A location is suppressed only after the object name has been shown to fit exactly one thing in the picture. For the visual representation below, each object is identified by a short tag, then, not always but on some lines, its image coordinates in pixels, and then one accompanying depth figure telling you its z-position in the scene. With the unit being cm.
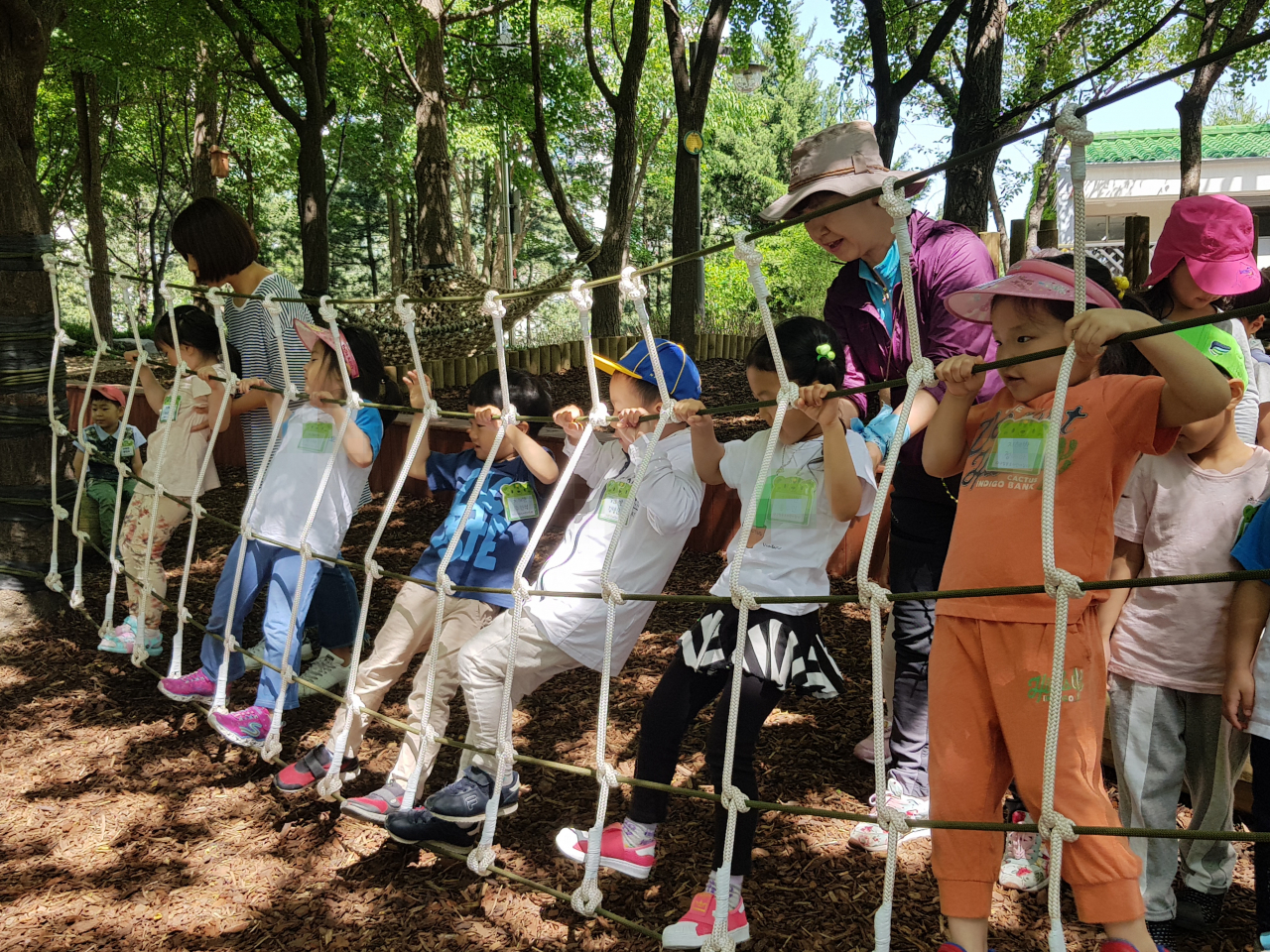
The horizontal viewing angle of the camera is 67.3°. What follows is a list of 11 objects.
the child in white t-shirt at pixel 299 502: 225
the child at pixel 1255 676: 148
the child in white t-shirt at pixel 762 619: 162
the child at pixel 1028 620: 122
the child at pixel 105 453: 371
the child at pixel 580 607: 183
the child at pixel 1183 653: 157
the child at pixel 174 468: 272
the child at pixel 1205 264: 160
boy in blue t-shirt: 206
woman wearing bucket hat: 167
